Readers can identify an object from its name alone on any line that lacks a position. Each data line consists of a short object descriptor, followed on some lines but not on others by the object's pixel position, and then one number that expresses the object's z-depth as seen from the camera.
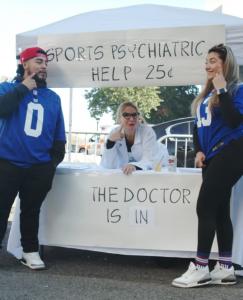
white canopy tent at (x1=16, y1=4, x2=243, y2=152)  3.79
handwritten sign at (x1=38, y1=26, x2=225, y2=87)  3.88
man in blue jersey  3.54
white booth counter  3.62
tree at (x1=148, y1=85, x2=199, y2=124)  29.36
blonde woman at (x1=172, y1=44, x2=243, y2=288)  3.11
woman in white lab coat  4.25
